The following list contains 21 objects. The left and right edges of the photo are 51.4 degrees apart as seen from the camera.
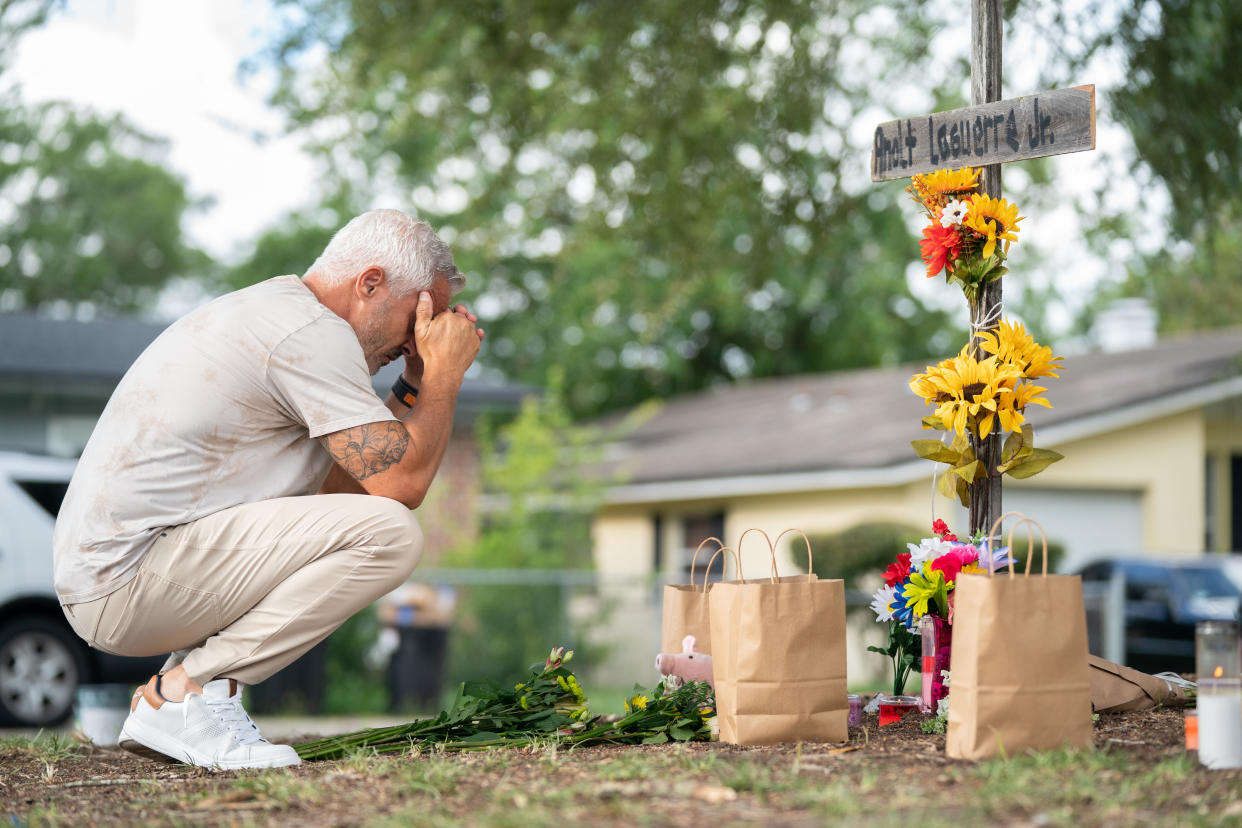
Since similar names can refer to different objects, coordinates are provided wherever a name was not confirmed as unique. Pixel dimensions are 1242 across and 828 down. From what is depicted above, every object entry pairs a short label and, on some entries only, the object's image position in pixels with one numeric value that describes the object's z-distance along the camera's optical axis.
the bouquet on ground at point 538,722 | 4.05
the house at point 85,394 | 14.42
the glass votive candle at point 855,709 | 4.28
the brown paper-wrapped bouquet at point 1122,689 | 4.15
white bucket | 5.69
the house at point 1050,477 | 15.84
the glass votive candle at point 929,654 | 4.15
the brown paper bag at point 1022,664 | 3.29
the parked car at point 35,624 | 9.16
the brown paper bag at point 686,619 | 4.48
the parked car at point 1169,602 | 12.66
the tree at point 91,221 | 31.62
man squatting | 3.83
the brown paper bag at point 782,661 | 3.68
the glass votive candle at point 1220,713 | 3.21
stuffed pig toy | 4.38
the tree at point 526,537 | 13.20
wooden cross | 4.16
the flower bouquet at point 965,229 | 4.28
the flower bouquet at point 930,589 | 4.12
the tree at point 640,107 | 9.77
